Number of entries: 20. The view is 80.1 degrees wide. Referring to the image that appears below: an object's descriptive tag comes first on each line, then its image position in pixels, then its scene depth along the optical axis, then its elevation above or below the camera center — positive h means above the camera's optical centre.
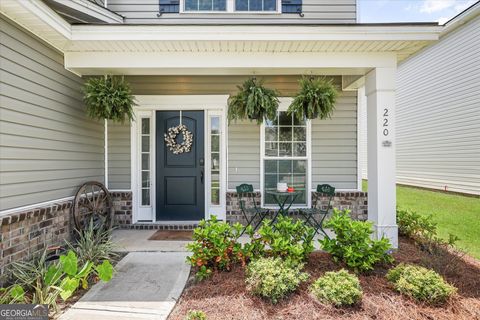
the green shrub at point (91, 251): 3.07 -1.00
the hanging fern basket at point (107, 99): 3.78 +0.82
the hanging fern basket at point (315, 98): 3.88 +0.85
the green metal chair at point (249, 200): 4.33 -0.68
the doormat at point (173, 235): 4.29 -1.17
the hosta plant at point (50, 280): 2.37 -1.07
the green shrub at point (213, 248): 2.85 -0.90
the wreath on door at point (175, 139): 4.86 +0.36
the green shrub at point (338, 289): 2.35 -1.09
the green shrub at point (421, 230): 3.65 -1.00
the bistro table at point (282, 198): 4.15 -0.65
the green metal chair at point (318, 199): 4.11 -0.66
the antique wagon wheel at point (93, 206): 3.88 -0.69
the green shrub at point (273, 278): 2.42 -1.04
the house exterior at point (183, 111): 3.07 +0.69
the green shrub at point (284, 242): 2.85 -0.85
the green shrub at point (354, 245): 2.88 -0.89
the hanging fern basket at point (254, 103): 3.98 +0.81
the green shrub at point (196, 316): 2.16 -1.19
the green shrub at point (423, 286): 2.39 -1.08
